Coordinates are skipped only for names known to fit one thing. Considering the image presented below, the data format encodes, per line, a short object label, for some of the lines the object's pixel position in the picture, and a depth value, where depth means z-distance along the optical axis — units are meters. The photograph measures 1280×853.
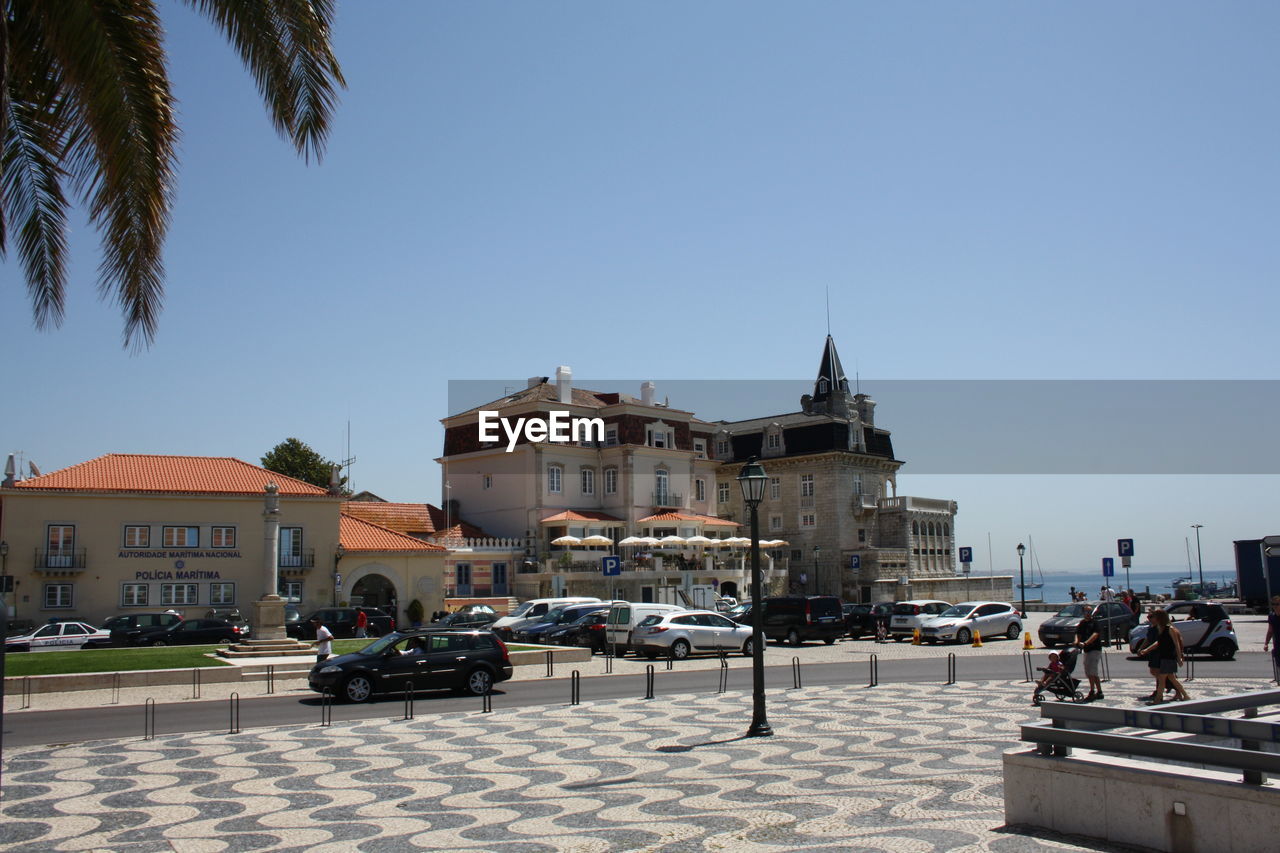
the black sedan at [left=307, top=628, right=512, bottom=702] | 20.50
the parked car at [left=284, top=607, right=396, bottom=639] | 36.81
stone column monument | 32.44
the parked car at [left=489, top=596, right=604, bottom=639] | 37.53
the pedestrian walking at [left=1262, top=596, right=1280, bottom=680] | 17.44
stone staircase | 30.89
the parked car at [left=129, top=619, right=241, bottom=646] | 34.94
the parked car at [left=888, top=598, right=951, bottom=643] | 37.12
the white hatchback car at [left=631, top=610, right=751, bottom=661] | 30.42
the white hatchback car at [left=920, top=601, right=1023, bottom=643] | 35.78
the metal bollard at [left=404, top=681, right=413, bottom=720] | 17.87
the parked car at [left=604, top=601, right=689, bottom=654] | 31.77
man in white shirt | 24.52
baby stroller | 17.53
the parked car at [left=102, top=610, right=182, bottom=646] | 34.72
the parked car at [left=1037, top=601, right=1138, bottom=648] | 31.70
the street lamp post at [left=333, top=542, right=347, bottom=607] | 45.62
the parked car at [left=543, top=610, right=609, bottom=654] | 33.50
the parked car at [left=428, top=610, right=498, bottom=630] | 35.88
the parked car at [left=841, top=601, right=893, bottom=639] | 38.94
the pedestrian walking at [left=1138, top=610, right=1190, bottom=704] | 15.71
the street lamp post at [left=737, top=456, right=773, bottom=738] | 14.84
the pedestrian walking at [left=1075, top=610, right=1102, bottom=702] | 17.98
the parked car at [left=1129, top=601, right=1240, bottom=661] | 27.56
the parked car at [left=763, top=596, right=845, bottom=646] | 36.44
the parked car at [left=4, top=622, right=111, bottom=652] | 34.53
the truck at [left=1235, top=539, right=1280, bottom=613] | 43.78
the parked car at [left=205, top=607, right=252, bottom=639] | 36.02
